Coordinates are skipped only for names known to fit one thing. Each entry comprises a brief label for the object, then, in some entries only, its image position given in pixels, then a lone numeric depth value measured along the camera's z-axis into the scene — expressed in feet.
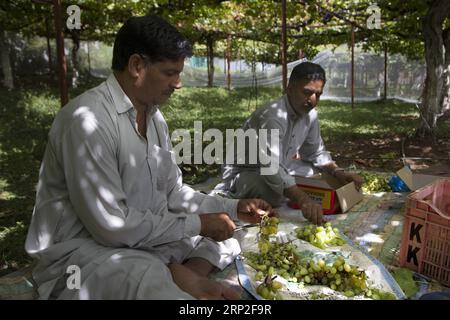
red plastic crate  8.06
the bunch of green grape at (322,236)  9.68
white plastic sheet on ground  7.78
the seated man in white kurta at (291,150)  11.66
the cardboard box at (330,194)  12.16
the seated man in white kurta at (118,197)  6.17
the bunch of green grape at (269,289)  7.54
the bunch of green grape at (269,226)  9.26
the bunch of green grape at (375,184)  14.85
